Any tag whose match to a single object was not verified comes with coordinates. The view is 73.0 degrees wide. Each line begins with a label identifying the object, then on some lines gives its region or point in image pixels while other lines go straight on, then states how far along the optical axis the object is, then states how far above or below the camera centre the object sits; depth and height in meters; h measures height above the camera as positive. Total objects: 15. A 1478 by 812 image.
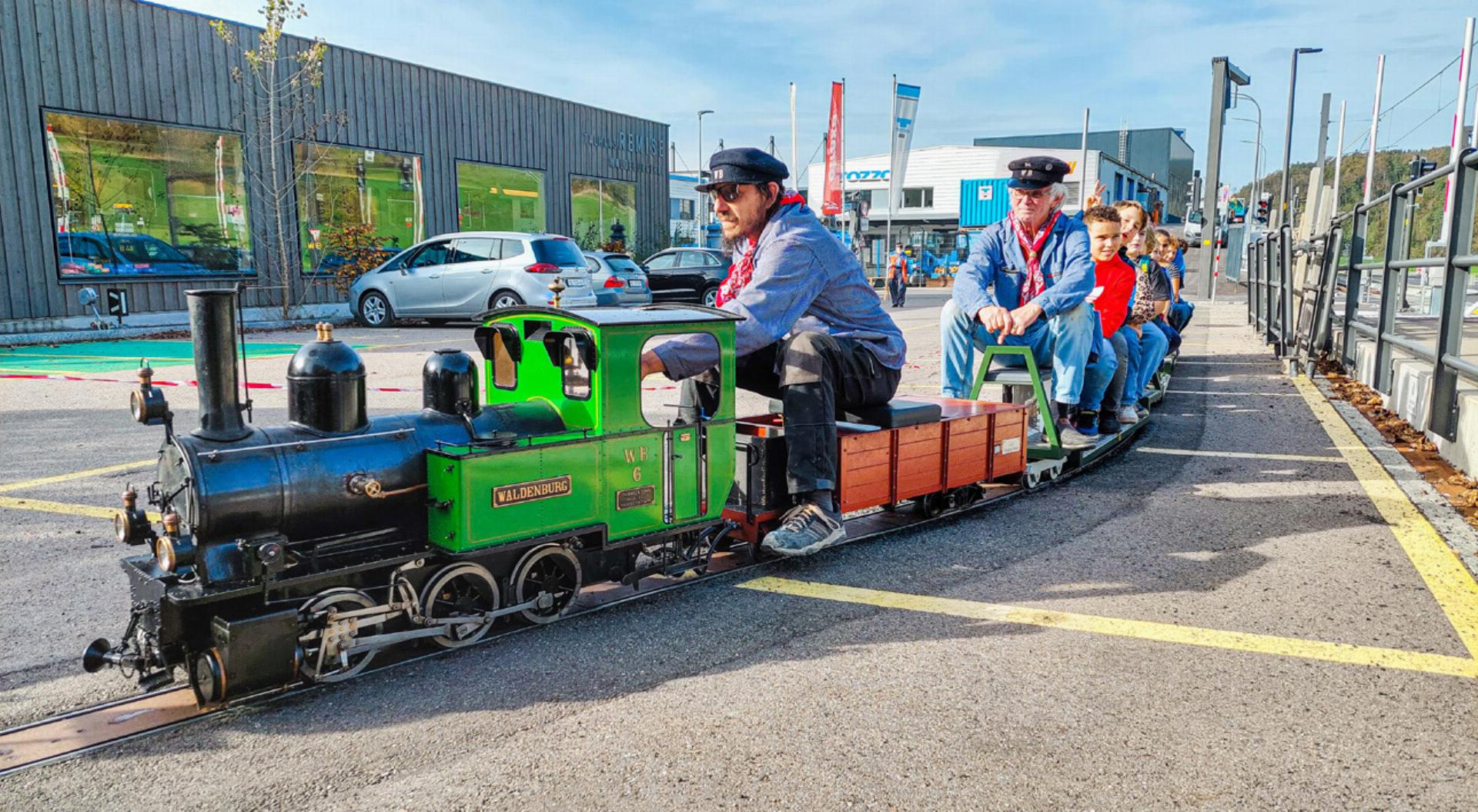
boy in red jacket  7.50 -0.23
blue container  63.50 +3.90
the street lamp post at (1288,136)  35.97 +4.53
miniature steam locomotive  3.08 -0.83
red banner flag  36.91 +3.33
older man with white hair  6.26 -0.19
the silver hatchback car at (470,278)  16.81 -0.25
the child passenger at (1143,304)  8.36 -0.37
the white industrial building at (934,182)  66.69 +5.62
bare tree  18.83 +2.71
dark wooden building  15.94 +1.93
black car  23.22 -0.27
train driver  4.44 -0.33
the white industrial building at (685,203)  59.47 +4.23
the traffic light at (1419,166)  9.68 +0.94
